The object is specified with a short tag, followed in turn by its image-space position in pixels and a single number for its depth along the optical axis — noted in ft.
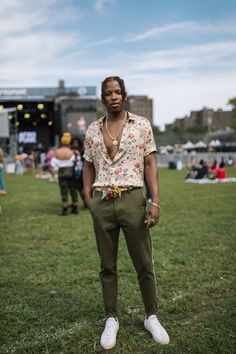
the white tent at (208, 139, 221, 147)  139.93
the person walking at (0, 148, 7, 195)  40.18
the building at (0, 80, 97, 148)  115.85
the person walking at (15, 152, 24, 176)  94.28
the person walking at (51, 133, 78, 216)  32.76
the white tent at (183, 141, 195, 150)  138.49
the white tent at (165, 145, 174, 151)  142.43
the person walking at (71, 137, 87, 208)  33.04
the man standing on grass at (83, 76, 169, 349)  10.69
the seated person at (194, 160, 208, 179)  62.48
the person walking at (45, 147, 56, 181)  70.30
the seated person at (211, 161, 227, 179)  62.54
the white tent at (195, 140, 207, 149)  140.59
